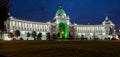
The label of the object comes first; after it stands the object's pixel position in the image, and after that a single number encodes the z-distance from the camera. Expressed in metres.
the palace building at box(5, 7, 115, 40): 65.89
